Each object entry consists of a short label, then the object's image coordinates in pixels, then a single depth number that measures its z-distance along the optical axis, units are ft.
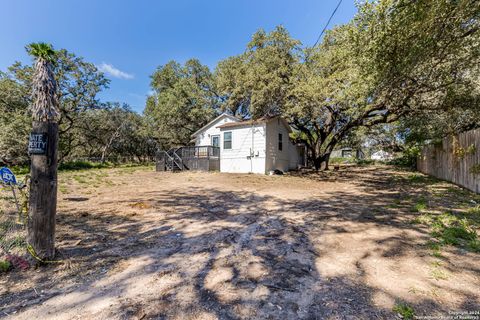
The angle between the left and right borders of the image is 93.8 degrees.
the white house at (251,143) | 45.88
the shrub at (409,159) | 48.21
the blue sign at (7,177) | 9.32
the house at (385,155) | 84.06
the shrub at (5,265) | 8.41
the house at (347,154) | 116.40
